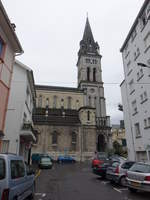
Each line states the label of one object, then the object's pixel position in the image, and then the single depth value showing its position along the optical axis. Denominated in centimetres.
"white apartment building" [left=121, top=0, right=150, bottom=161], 1766
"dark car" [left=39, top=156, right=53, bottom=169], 2191
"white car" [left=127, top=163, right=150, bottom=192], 722
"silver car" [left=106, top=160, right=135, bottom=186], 971
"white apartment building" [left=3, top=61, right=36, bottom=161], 1529
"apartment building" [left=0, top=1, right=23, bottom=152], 973
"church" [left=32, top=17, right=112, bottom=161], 4031
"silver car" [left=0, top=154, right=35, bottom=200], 415
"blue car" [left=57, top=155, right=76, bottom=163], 3432
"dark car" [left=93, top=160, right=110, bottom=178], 1238
